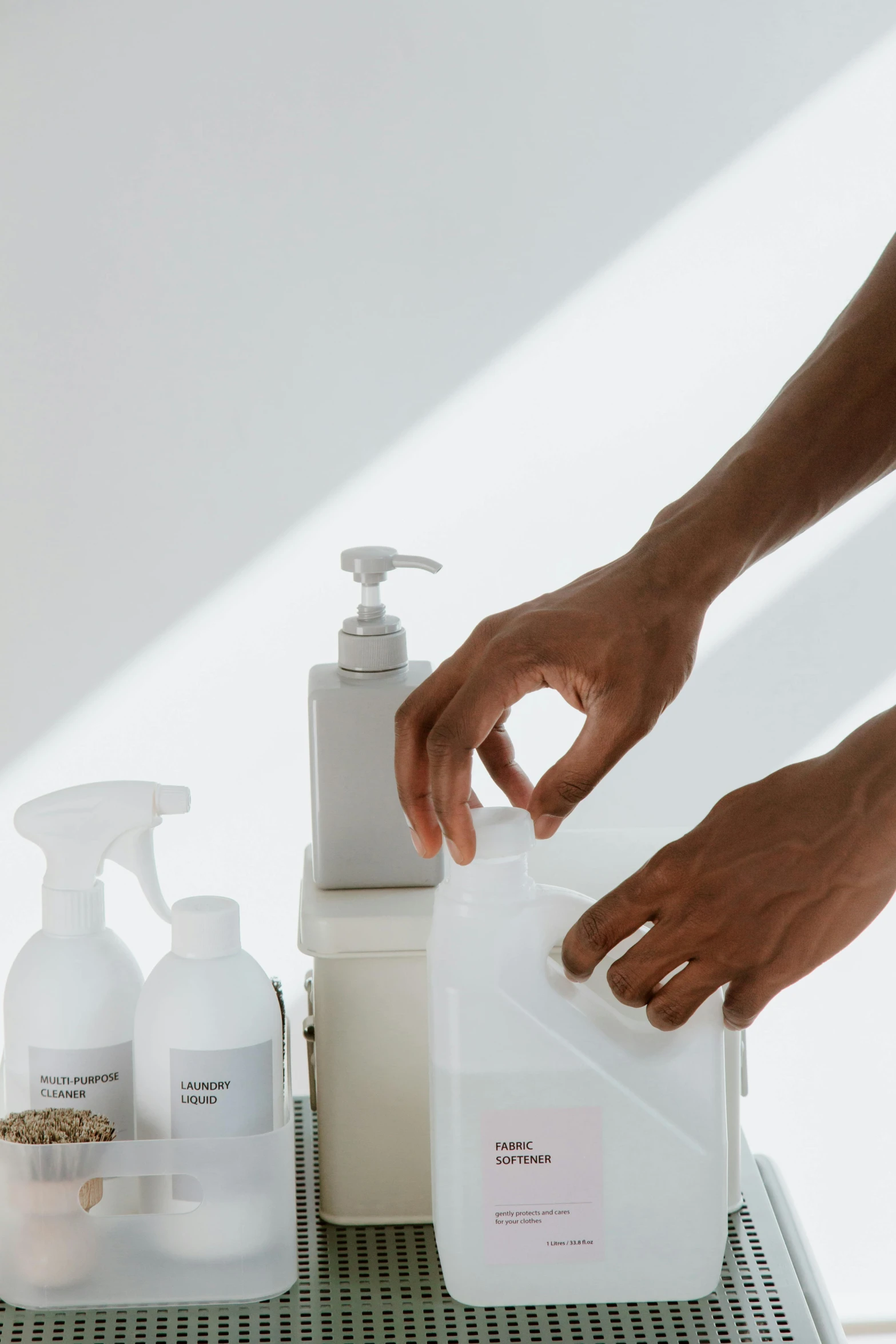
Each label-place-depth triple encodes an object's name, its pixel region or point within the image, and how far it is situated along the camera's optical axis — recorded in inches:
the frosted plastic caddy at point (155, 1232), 57.2
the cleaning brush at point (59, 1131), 57.1
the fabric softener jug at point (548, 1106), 56.9
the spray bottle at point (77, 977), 58.5
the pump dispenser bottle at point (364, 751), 60.5
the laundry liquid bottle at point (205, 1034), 57.7
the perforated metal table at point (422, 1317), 57.5
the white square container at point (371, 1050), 60.0
